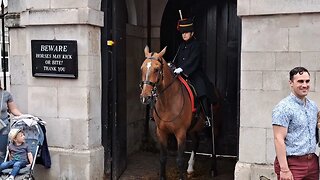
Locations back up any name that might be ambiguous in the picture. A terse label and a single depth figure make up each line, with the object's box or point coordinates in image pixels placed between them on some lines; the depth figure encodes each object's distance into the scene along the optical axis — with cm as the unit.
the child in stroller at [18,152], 576
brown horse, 617
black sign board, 646
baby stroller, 606
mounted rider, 682
